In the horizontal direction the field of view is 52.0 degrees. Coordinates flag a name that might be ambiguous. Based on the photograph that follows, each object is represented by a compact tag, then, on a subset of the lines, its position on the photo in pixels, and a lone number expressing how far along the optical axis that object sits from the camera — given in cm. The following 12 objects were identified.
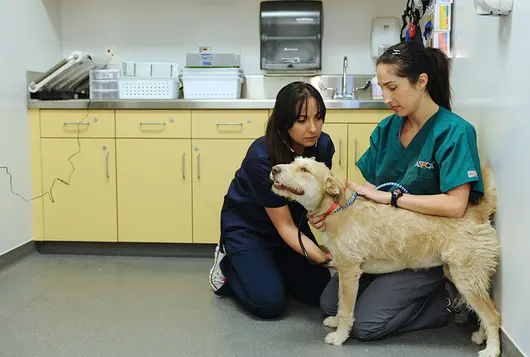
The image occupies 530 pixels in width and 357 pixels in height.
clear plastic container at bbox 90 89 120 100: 325
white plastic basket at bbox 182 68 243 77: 317
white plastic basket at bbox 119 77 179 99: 314
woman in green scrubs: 184
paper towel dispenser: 344
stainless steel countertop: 293
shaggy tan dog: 179
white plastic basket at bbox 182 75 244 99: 318
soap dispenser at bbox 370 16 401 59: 344
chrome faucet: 339
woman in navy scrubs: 200
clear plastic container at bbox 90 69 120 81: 324
